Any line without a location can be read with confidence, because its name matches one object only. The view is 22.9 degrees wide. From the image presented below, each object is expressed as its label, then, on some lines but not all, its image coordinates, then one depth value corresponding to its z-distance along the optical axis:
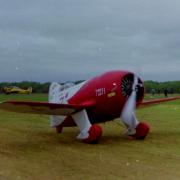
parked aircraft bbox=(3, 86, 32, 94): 86.74
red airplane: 13.44
